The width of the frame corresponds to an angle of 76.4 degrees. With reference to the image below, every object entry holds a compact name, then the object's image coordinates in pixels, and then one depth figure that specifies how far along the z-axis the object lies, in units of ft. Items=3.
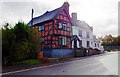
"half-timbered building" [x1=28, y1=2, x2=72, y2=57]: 41.43
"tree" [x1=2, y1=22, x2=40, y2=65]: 25.56
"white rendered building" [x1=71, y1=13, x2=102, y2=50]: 57.78
